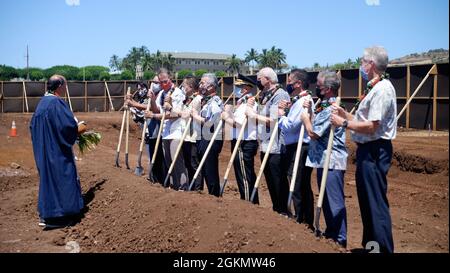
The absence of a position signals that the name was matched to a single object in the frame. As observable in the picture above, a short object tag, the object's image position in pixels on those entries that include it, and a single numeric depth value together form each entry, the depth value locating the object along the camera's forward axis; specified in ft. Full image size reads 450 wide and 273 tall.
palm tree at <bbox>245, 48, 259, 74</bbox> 284.00
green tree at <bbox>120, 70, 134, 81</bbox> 219.47
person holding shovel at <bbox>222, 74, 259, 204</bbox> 22.35
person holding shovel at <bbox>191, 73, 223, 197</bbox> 24.68
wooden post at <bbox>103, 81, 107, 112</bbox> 95.52
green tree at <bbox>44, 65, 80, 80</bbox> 238.39
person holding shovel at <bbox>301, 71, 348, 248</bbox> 17.30
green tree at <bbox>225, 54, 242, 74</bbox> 288.18
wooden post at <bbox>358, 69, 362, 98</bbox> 55.16
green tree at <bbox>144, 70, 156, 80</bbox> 220.27
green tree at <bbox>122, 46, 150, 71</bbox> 292.40
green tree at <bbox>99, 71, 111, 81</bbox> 218.18
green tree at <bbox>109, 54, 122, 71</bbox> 336.86
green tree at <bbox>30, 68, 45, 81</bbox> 247.15
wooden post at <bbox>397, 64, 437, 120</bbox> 44.38
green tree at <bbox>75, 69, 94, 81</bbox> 237.08
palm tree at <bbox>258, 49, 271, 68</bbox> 251.15
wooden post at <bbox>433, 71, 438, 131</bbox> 45.19
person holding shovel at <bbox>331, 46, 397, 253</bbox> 14.62
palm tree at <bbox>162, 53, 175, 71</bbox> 276.62
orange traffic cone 54.49
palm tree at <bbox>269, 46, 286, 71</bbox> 244.94
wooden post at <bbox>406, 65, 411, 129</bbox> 49.28
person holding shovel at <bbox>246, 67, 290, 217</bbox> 20.71
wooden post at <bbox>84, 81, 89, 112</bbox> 94.24
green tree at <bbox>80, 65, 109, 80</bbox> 247.44
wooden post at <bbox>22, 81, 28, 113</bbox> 90.53
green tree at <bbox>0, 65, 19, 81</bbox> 229.25
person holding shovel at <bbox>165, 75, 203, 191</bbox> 25.90
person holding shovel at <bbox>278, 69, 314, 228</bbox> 19.67
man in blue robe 22.38
